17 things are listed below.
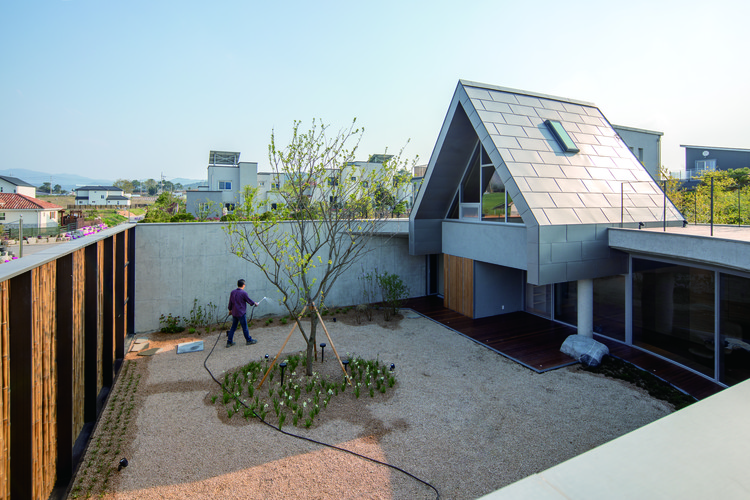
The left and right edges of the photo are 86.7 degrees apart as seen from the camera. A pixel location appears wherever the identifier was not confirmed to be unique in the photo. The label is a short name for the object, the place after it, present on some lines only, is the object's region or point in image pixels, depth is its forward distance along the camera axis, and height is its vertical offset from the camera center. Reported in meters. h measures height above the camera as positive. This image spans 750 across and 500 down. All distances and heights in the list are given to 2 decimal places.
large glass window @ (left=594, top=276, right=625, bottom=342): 9.17 -1.39
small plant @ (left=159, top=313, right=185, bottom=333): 10.90 -2.15
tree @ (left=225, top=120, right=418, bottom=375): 7.59 +1.42
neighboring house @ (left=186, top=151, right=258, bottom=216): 38.47 +7.35
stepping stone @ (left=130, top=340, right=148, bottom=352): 9.59 -2.44
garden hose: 4.73 -2.77
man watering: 9.70 -1.49
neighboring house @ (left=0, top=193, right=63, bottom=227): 51.01 +4.73
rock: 8.24 -2.18
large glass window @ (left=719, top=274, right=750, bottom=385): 6.72 -1.41
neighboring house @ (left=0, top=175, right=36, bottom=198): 72.75 +11.47
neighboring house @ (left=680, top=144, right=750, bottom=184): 31.27 +7.21
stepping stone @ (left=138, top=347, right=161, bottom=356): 9.29 -2.48
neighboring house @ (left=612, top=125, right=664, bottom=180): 21.58 +5.80
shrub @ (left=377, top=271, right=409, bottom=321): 12.53 -1.47
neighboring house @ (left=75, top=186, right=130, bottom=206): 106.12 +13.63
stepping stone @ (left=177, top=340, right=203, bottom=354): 9.48 -2.43
